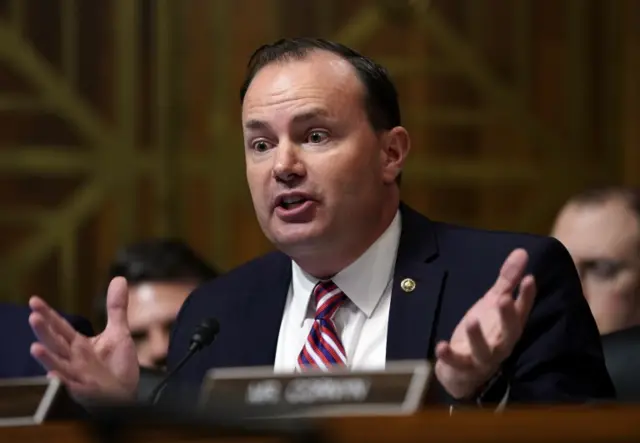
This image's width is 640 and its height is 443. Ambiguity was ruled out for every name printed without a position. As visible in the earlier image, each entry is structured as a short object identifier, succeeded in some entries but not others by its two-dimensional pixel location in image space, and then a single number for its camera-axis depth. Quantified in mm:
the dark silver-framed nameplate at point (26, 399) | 3615
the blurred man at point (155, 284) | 7773
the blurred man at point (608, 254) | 7301
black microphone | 4668
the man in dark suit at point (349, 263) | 4937
